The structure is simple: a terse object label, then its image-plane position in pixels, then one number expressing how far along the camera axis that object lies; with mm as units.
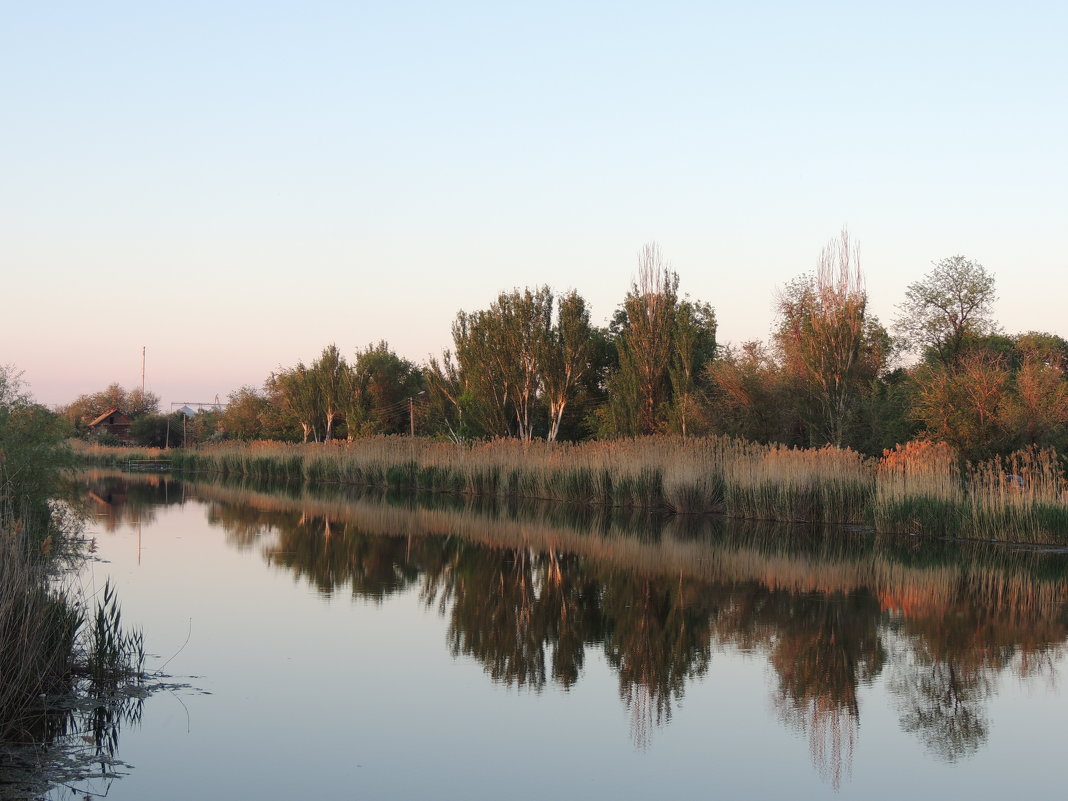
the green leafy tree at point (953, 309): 46000
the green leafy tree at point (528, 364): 38125
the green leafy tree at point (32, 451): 11945
